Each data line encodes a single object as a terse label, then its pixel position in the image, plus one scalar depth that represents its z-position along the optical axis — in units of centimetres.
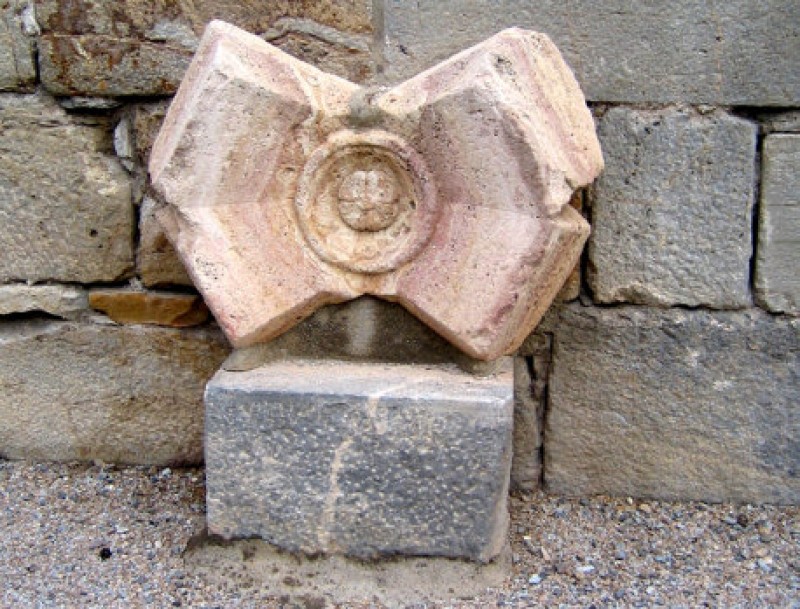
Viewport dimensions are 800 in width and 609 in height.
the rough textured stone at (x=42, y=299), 225
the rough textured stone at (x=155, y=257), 218
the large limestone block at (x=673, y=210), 199
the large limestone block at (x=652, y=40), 193
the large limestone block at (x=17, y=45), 209
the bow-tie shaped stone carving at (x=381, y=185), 164
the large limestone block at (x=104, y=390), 226
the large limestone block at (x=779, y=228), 198
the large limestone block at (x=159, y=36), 203
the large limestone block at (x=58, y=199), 215
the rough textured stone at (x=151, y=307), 222
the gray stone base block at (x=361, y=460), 172
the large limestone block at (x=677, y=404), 207
